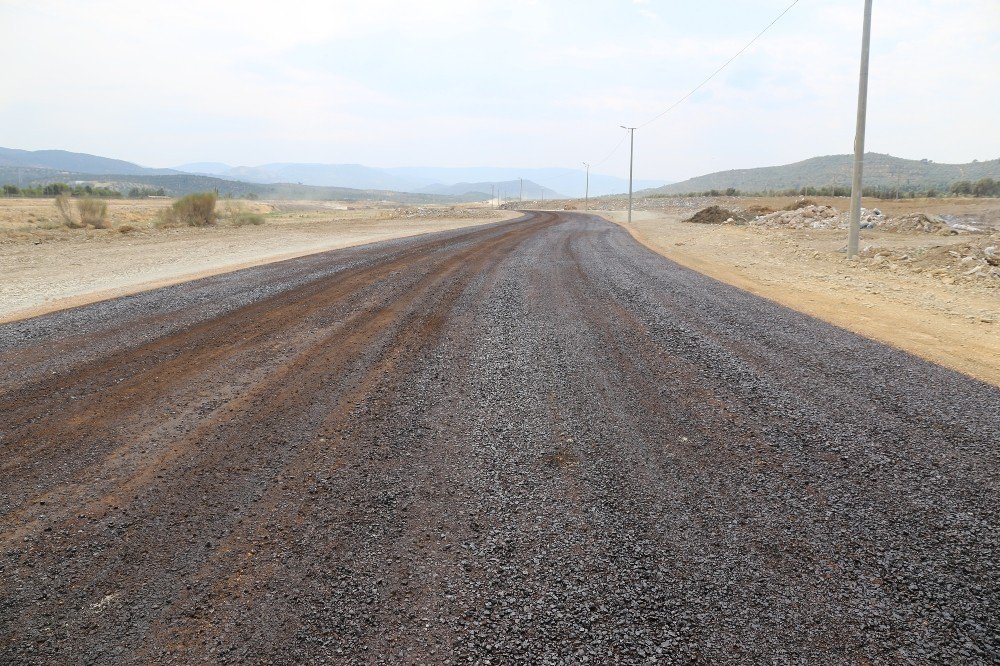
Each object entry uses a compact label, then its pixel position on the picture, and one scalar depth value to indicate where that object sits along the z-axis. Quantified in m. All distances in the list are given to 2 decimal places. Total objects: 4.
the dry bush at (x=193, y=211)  32.31
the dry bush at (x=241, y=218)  34.75
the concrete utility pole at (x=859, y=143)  15.56
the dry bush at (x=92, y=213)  29.05
